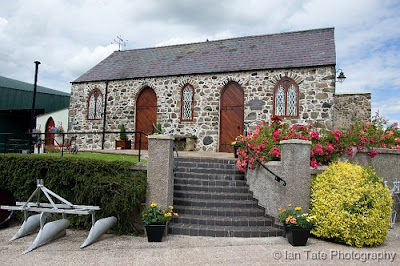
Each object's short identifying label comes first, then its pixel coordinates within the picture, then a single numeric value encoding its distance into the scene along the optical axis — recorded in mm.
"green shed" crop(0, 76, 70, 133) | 21766
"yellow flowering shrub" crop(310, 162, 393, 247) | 5637
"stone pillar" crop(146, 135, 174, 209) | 6227
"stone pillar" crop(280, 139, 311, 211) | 6289
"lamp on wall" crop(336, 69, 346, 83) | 13805
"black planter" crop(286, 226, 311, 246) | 5633
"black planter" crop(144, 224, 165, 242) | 5770
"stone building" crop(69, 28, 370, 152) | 12656
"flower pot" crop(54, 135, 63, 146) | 16919
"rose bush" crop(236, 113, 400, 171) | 7150
